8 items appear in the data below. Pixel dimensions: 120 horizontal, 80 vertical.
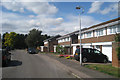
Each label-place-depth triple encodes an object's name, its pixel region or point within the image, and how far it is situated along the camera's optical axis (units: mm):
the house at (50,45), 29954
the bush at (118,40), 6711
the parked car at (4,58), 7800
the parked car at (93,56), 10004
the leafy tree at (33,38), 37981
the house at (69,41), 21443
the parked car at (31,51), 23244
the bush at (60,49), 18204
